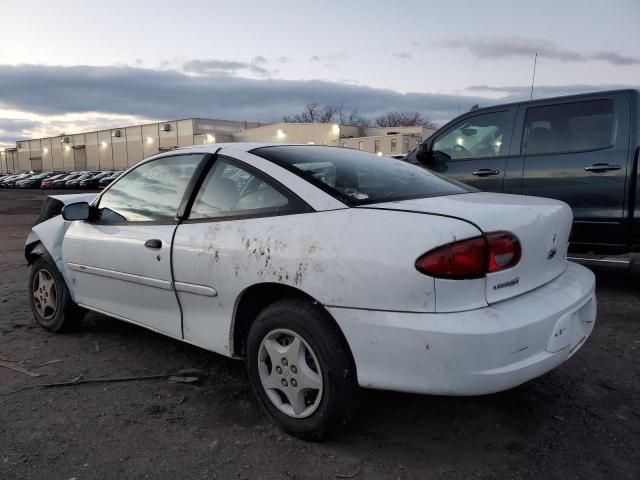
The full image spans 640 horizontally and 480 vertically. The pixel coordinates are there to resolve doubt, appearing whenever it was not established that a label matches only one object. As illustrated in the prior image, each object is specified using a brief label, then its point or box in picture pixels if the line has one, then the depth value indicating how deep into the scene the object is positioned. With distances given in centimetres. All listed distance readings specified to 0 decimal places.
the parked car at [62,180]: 4682
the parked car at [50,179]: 4765
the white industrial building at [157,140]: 4931
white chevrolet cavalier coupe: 210
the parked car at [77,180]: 4378
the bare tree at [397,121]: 8675
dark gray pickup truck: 476
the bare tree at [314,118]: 9093
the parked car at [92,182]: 4209
